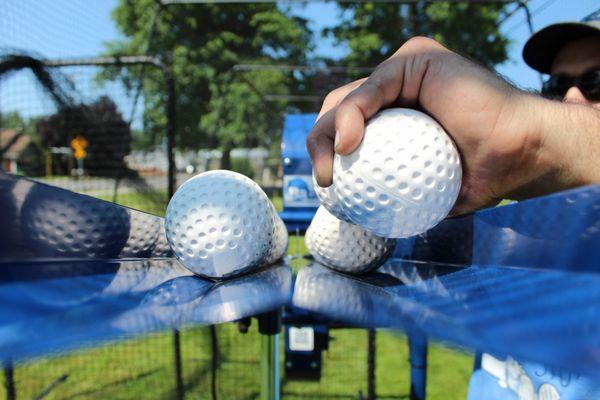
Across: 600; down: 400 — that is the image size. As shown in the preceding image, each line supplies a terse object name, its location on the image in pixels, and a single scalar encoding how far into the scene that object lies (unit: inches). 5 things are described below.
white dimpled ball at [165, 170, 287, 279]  20.0
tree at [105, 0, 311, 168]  307.9
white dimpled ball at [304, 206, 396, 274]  22.9
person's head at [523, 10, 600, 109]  46.6
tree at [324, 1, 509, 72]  257.3
